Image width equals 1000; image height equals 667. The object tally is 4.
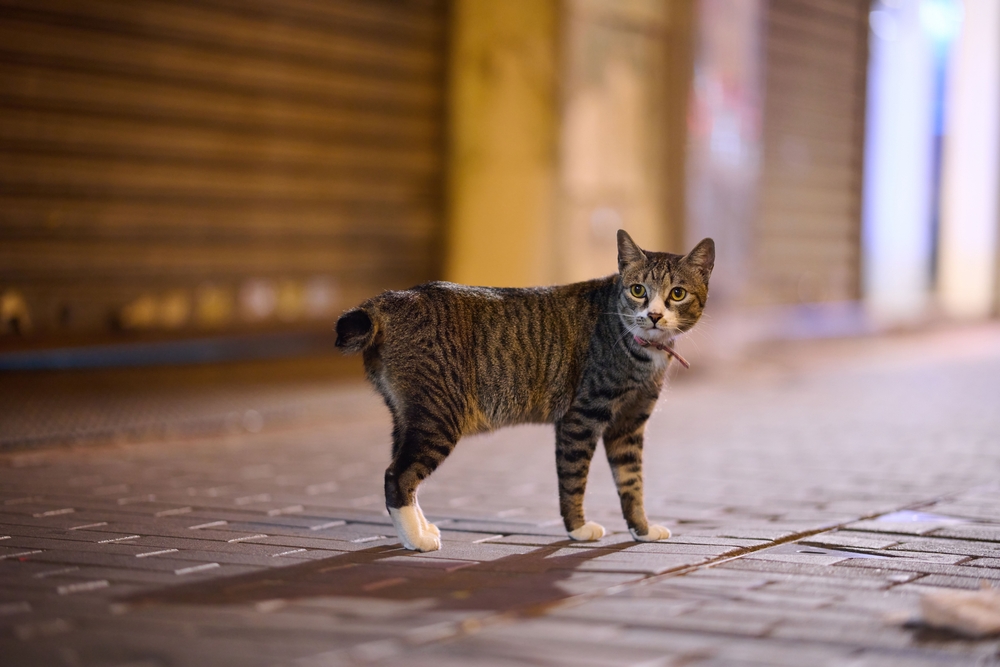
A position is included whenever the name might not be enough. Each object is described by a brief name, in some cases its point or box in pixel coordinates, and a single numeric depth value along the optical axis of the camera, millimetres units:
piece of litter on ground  2916
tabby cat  4035
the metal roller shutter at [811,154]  14023
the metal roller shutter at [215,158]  7680
